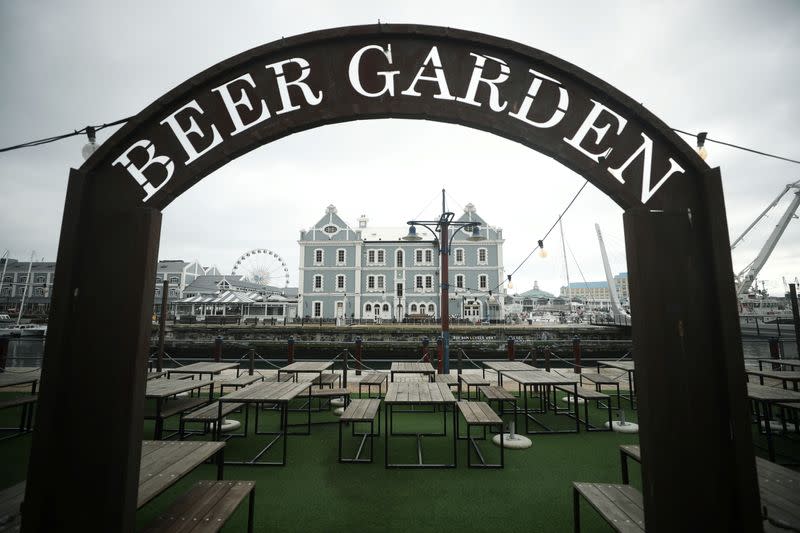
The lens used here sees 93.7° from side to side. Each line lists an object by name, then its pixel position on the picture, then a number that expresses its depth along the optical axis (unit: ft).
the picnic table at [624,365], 21.85
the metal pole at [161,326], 29.39
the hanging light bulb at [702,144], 9.18
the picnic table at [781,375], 16.35
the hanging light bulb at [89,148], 8.81
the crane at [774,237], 122.62
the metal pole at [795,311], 26.87
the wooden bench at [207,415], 14.14
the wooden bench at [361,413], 13.97
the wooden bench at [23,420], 14.74
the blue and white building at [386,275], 113.70
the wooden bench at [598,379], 20.74
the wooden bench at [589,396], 17.35
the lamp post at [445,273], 29.07
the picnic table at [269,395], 13.71
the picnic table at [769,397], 12.79
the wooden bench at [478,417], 13.57
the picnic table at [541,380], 17.44
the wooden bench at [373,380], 19.30
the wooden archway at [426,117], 5.63
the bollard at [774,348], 26.76
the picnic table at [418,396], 14.14
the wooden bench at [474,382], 19.67
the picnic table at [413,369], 22.49
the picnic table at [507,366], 22.45
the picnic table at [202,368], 20.39
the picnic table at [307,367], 22.25
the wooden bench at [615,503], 6.76
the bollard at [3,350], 25.59
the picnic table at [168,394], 14.29
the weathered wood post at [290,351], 33.68
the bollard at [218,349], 32.10
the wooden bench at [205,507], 6.69
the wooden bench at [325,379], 22.44
